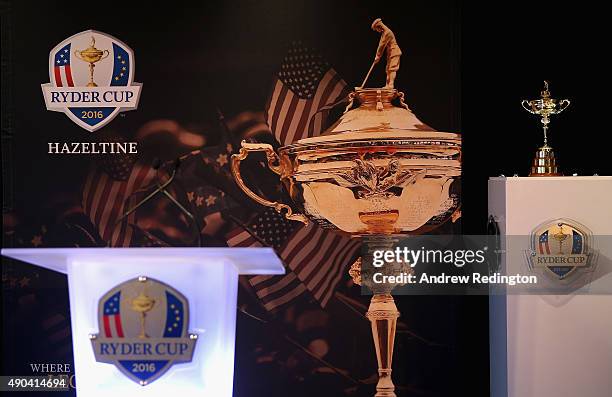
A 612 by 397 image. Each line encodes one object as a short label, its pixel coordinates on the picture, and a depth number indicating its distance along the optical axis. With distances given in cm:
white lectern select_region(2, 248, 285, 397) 580
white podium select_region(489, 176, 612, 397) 754
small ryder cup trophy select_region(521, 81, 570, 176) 781
